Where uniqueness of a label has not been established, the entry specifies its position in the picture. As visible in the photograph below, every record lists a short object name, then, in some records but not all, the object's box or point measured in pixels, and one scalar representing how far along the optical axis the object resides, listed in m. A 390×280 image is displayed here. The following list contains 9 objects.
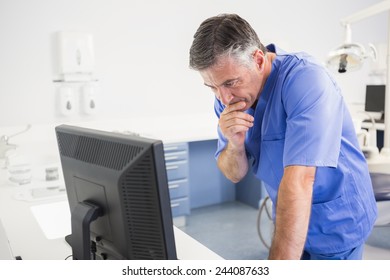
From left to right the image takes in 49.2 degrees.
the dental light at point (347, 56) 2.11
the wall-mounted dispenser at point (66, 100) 3.29
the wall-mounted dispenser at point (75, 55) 3.24
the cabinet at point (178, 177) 3.29
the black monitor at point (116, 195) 0.76
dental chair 1.88
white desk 1.25
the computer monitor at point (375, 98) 4.48
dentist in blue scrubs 0.99
